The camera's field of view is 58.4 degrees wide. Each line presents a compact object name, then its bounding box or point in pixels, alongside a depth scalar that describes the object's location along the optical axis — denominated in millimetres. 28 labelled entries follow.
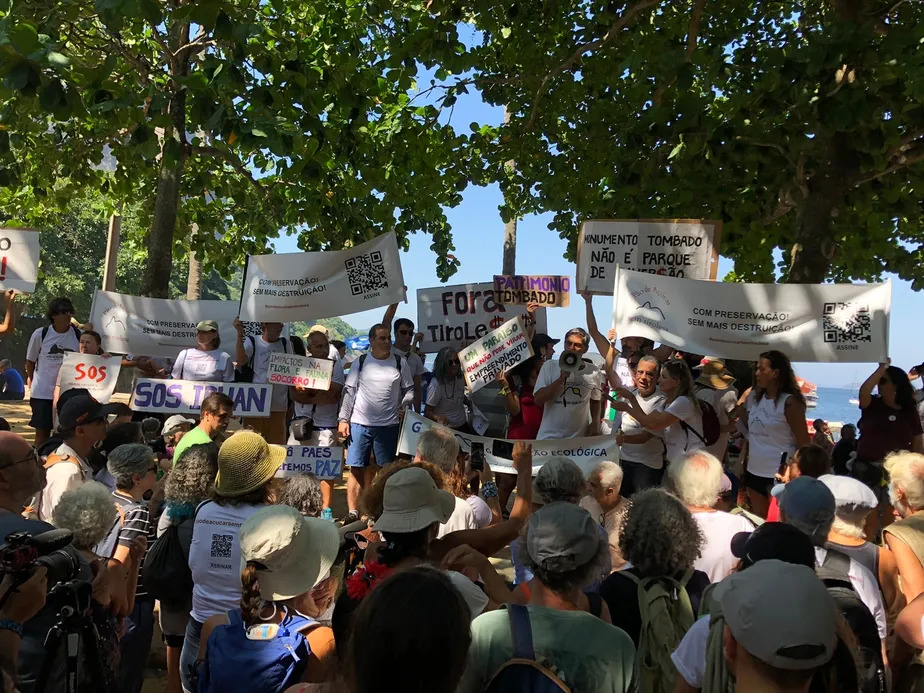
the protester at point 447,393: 8719
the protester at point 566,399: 7152
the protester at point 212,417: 5340
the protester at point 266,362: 8461
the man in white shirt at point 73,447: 4074
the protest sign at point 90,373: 7848
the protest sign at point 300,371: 8125
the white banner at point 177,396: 7699
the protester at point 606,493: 4359
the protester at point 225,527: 3496
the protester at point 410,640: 1775
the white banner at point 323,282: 8289
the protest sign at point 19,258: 8766
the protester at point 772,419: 6199
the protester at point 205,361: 7977
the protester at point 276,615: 2488
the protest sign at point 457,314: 9219
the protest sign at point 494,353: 7754
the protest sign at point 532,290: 8602
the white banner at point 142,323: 9422
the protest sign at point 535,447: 6633
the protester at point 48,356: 8328
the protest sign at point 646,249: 7348
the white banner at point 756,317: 6625
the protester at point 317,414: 8328
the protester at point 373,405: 7988
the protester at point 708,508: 3629
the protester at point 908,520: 3396
